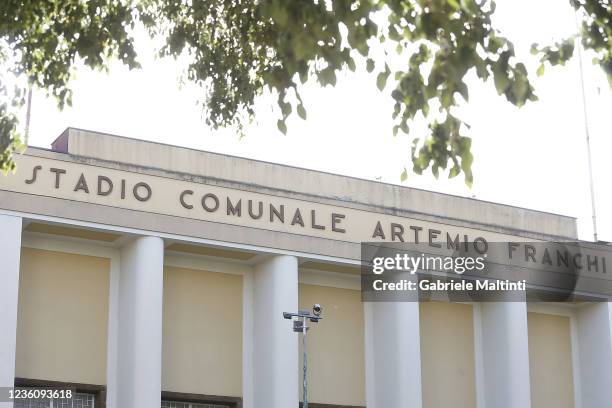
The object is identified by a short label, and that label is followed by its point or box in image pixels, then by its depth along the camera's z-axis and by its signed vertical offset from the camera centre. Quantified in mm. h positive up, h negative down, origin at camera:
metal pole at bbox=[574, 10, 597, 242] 33688 +8103
